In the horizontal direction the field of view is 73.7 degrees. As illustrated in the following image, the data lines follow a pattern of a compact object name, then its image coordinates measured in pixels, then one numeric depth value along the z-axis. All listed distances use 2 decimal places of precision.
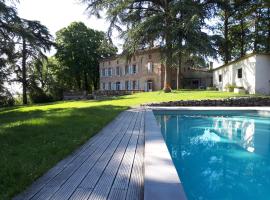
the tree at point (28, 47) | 9.67
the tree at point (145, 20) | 13.65
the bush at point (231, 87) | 14.92
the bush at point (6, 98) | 13.29
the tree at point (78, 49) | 25.85
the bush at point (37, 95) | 21.22
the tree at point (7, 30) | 8.85
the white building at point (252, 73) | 13.16
